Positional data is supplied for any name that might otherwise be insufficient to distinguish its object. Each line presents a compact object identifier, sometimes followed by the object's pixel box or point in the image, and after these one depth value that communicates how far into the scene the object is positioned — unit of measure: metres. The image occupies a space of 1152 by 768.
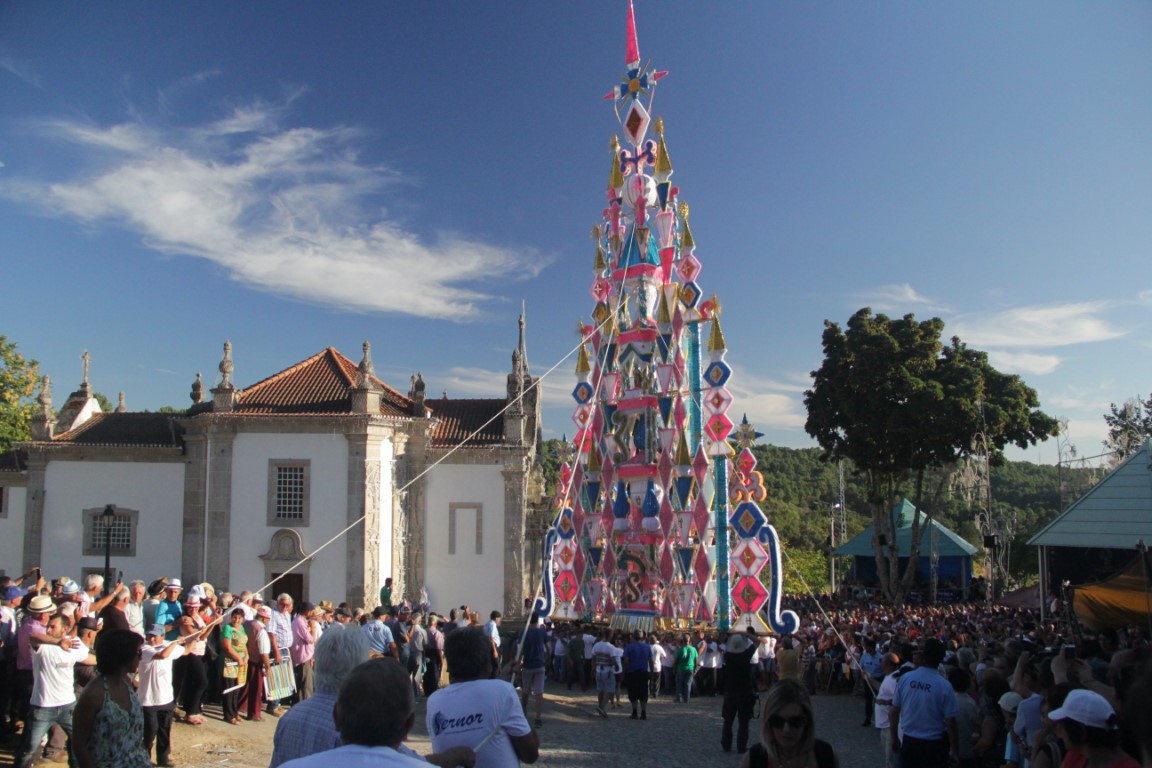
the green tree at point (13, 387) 33.67
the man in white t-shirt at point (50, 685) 7.54
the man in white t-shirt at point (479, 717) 4.26
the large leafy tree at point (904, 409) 29.55
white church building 26.77
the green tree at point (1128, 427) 36.44
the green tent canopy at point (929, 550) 37.28
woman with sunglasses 4.07
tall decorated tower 16.88
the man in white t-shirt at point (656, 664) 16.48
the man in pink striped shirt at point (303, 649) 12.70
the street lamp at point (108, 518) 18.70
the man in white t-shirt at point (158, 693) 8.72
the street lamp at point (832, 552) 36.64
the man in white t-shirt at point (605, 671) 14.66
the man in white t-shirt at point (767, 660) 17.08
